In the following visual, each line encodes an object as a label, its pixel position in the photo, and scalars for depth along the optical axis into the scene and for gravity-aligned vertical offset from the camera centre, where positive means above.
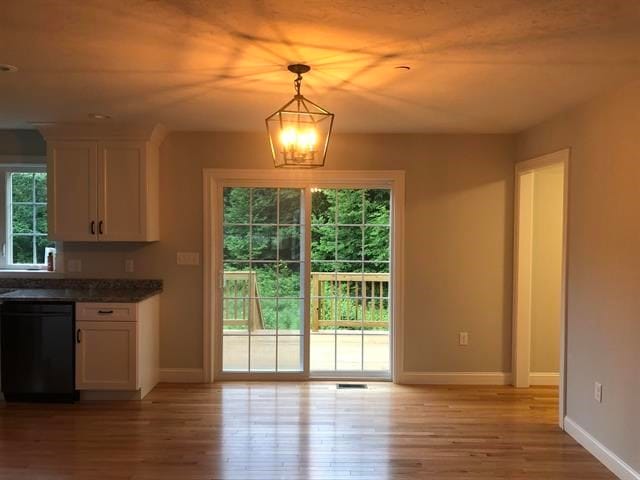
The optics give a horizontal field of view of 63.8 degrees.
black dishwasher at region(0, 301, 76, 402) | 4.14 -0.94
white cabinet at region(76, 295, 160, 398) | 4.18 -0.94
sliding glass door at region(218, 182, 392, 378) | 4.88 -0.37
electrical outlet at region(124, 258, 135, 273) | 4.77 -0.32
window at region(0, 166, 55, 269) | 4.89 +0.11
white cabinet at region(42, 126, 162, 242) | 4.41 +0.39
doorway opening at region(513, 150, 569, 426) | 4.70 -0.39
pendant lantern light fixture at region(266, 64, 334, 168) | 2.55 +0.48
